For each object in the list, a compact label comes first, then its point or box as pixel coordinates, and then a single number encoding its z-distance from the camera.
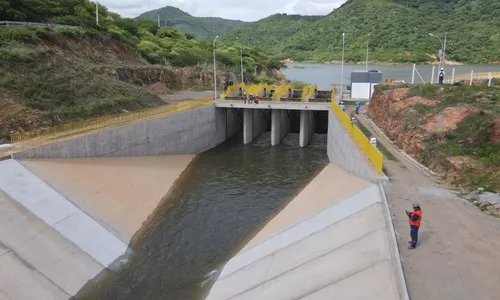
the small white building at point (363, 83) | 45.16
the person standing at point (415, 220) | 12.18
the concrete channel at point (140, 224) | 12.84
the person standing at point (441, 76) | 33.75
